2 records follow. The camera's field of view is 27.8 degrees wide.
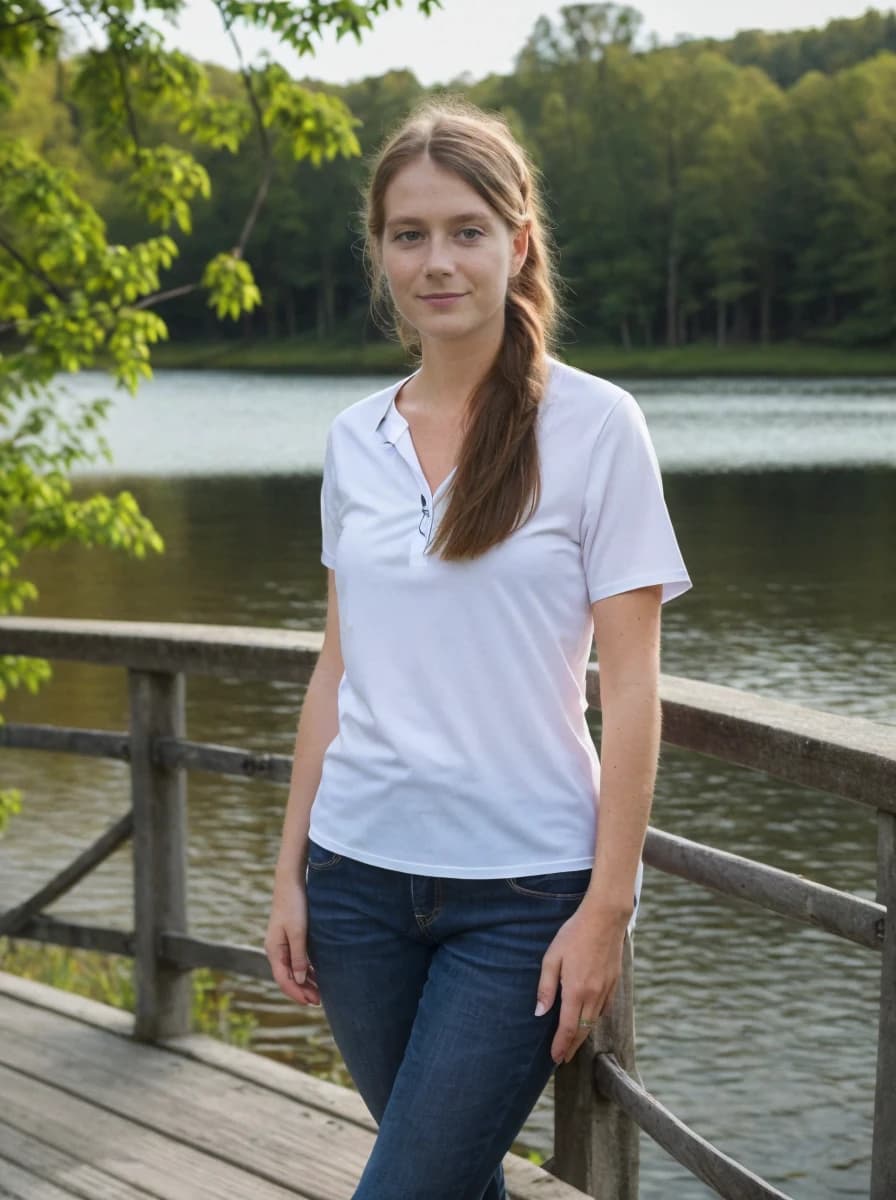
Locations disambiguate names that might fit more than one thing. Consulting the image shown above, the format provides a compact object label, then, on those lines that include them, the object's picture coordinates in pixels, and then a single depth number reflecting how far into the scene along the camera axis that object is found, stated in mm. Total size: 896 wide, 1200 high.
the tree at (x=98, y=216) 6102
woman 2006
